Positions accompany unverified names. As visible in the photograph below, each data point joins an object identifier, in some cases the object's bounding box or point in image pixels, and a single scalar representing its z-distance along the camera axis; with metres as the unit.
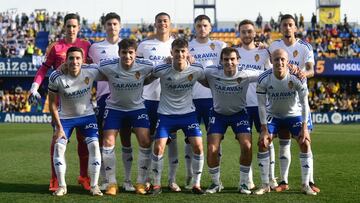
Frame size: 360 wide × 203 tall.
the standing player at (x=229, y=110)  8.34
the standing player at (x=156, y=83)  9.10
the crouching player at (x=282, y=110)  8.24
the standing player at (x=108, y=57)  8.88
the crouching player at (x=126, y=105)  8.35
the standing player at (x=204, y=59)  9.27
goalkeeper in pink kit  8.84
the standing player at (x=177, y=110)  8.33
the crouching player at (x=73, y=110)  8.16
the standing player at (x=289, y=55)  8.78
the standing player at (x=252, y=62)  8.93
